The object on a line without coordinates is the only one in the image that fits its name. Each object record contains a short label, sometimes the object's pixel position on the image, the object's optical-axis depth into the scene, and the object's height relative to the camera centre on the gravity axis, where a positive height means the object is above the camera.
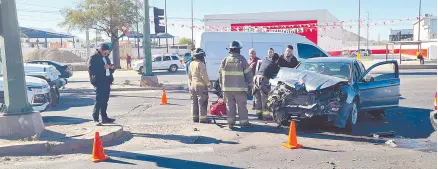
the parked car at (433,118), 5.52 -0.93
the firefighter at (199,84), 8.51 -0.65
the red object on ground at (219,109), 9.61 -1.32
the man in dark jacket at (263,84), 8.81 -0.69
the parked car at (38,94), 9.34 -0.88
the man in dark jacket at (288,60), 10.19 -0.22
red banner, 38.06 +2.33
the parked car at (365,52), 62.55 -0.34
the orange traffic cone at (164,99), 12.12 -1.36
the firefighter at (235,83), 7.95 -0.59
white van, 14.94 +0.27
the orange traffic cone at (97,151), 5.91 -1.39
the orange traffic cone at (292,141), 6.50 -1.42
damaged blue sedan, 7.48 -0.79
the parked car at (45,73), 14.24 -0.61
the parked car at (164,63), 31.22 -0.72
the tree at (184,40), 94.16 +2.94
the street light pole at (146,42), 16.34 +0.47
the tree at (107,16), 28.45 +2.71
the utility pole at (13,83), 6.76 -0.45
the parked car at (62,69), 19.20 -0.65
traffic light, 15.38 +1.26
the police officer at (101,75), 8.10 -0.40
